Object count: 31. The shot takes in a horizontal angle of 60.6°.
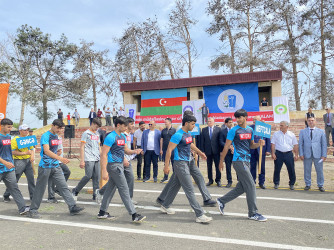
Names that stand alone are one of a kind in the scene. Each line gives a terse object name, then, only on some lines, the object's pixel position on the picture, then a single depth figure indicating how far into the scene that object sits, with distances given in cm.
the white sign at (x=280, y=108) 1902
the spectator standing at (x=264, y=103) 2044
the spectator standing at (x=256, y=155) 830
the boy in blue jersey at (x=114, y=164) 505
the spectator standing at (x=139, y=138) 997
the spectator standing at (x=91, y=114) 2473
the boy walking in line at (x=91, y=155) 669
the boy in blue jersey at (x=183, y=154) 506
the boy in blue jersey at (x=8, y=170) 562
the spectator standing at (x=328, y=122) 1511
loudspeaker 1872
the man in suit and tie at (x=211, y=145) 859
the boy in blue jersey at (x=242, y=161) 508
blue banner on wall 2019
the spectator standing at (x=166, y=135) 927
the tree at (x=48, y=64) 3319
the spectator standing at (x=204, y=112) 2039
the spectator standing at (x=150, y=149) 949
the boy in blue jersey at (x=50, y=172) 544
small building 2053
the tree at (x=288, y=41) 2578
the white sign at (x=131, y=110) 2341
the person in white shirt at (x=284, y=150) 793
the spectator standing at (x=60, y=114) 2696
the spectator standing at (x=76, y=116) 2762
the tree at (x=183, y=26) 2981
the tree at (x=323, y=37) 2470
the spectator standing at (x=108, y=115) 2473
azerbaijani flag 2238
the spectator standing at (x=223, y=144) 837
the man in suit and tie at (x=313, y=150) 767
